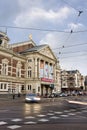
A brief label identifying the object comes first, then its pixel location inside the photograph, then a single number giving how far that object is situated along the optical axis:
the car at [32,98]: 16.68
